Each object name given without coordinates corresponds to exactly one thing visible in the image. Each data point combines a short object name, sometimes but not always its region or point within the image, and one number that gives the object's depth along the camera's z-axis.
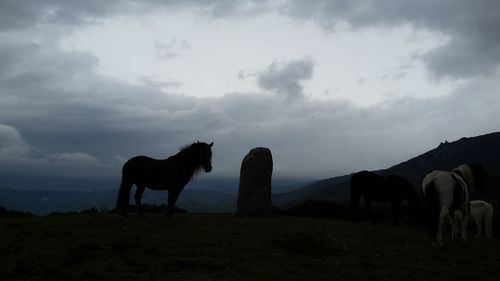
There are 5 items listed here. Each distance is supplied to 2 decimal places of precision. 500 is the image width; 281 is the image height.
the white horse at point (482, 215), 21.50
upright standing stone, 19.12
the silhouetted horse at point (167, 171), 17.95
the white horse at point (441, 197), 14.40
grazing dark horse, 21.22
